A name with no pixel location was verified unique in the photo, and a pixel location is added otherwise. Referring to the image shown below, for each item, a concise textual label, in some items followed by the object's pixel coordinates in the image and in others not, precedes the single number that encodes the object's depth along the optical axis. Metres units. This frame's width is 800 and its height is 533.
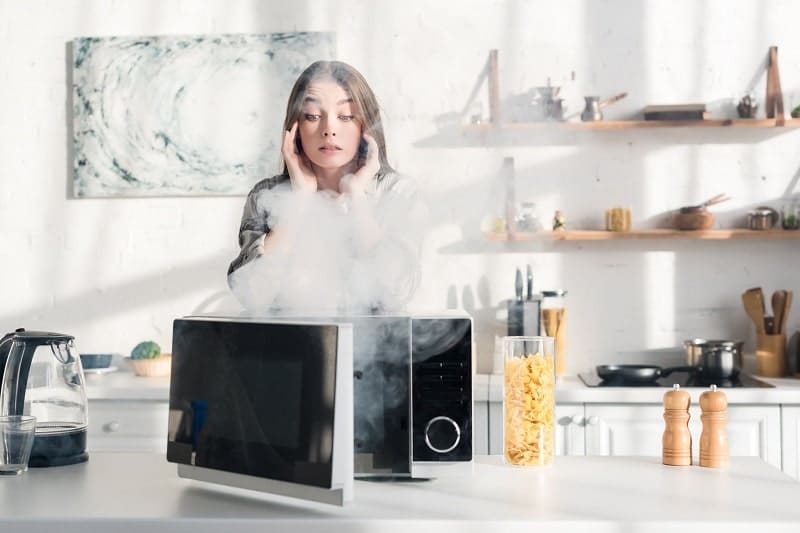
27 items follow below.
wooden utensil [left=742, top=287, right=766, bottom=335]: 3.36
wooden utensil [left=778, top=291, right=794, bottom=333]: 3.35
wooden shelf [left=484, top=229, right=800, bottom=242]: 3.34
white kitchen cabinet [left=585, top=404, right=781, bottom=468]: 2.94
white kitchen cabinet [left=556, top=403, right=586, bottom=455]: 3.01
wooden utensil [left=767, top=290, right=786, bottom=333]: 3.35
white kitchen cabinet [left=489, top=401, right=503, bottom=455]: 2.96
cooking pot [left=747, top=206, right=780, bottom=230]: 3.38
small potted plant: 3.41
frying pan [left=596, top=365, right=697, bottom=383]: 3.12
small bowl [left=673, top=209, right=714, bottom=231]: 3.37
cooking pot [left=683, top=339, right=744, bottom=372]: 3.17
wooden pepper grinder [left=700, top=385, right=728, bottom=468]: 1.55
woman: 1.70
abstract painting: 3.62
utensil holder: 3.29
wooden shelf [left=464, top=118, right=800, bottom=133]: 3.35
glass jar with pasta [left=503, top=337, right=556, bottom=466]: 1.55
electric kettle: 1.59
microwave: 1.30
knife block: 3.34
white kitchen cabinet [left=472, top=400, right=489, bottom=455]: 2.95
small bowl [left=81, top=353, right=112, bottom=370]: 3.45
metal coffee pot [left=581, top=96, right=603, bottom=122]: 3.42
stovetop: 3.09
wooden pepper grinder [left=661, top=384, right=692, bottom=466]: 1.57
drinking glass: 1.52
